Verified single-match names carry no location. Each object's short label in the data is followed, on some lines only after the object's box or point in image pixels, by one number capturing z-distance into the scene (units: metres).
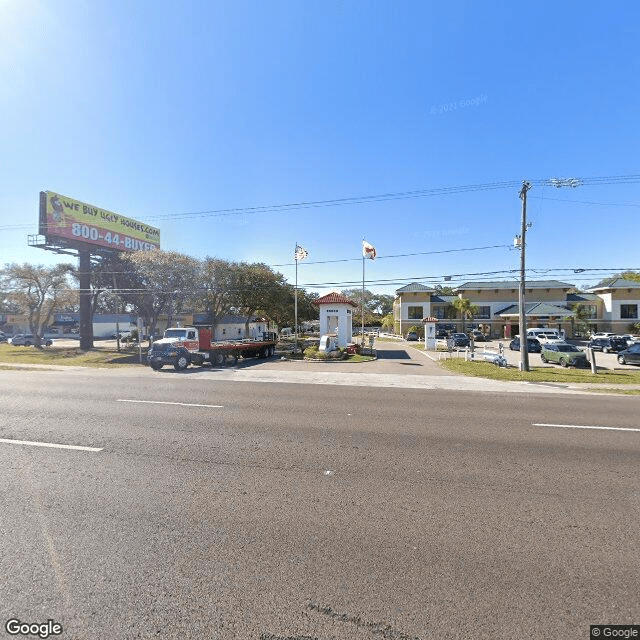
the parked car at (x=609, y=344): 33.27
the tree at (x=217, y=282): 34.81
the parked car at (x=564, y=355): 22.58
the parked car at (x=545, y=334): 36.50
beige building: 52.12
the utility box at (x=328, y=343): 26.39
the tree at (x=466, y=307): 56.78
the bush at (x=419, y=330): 56.94
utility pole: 19.80
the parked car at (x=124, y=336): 54.02
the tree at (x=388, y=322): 79.34
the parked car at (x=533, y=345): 31.76
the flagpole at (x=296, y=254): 27.53
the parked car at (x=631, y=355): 24.17
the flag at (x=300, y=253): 27.22
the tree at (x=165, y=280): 29.64
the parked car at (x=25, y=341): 44.47
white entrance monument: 29.67
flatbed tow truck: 20.08
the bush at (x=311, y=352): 26.20
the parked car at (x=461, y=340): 39.91
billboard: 32.06
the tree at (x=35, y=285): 37.67
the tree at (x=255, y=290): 37.75
